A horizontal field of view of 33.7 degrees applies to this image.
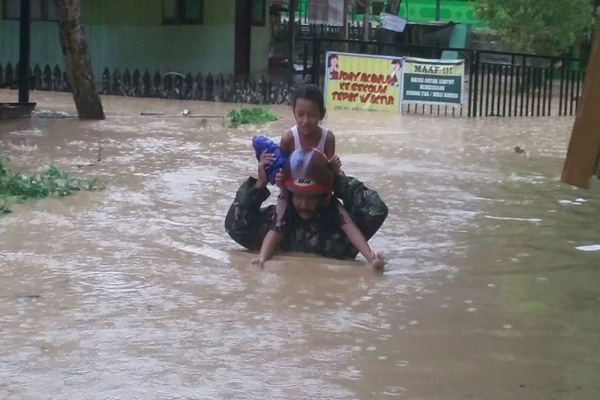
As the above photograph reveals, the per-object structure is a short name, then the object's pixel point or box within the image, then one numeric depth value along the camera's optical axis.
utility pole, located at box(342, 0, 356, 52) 29.31
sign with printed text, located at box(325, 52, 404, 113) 20.05
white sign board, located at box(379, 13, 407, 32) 31.81
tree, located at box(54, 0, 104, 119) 15.77
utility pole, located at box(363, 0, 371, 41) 30.86
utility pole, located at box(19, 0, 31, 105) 16.72
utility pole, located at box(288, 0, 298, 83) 23.03
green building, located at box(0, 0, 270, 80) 24.55
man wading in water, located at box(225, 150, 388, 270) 6.49
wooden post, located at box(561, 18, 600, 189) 4.44
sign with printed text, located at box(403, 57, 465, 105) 19.97
